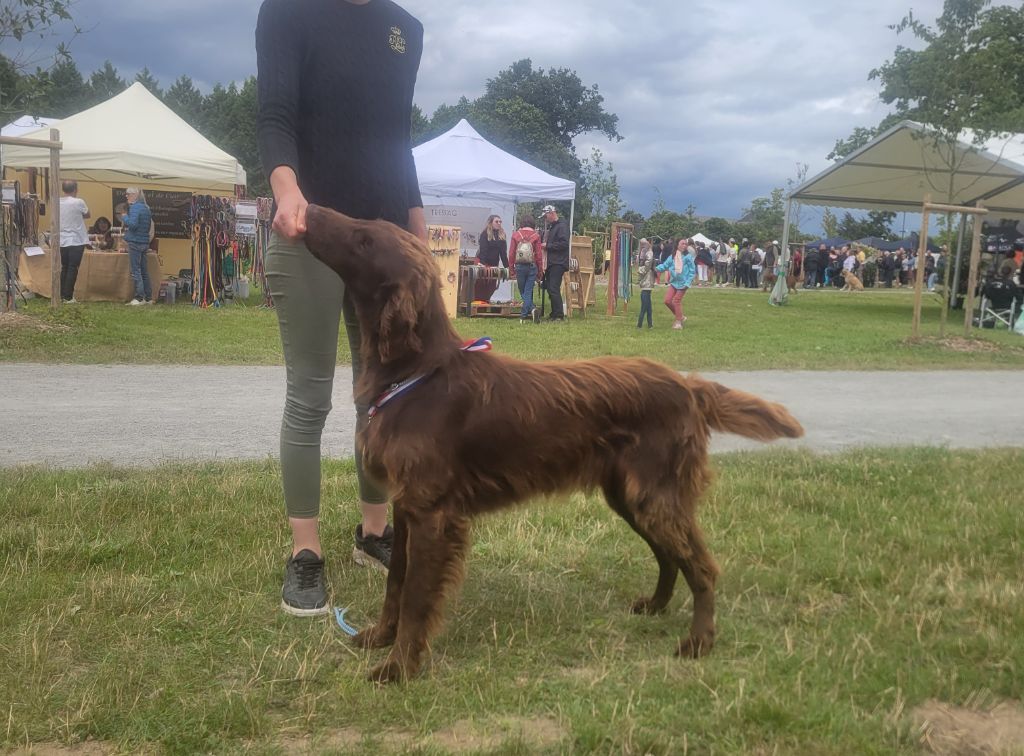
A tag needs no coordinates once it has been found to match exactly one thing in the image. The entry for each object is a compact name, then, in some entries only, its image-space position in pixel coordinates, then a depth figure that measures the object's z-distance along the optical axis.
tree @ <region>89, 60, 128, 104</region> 71.34
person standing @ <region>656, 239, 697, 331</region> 14.41
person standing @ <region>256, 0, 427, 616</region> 3.04
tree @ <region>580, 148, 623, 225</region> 38.31
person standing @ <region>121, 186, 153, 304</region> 14.13
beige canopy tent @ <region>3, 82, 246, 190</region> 15.12
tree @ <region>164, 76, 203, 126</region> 74.06
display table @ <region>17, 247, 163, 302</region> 14.77
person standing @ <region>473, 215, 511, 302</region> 16.56
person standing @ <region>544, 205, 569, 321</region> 15.39
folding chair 16.68
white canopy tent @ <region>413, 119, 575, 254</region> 16.52
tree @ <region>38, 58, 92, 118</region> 63.44
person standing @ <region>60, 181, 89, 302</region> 13.82
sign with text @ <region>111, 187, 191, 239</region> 18.27
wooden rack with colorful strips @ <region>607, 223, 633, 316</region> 17.34
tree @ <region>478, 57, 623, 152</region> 69.75
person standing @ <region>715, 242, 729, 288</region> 38.62
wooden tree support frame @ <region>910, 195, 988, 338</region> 12.41
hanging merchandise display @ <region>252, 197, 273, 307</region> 17.38
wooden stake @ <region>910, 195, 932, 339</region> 12.39
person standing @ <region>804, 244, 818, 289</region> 38.31
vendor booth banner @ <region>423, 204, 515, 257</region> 18.72
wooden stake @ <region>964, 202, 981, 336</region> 12.92
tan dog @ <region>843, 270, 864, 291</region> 37.41
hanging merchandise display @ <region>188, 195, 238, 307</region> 15.63
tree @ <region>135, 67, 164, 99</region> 77.81
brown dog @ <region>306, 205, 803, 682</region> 2.69
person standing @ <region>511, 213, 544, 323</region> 15.24
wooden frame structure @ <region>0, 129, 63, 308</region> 11.33
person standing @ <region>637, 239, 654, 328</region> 14.30
